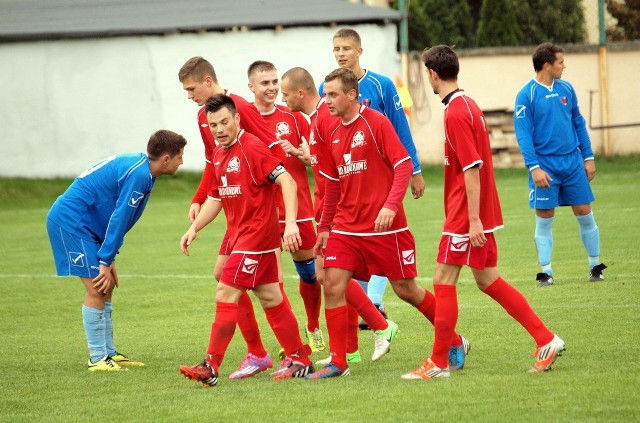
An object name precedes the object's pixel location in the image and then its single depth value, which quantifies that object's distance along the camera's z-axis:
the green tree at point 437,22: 69.44
